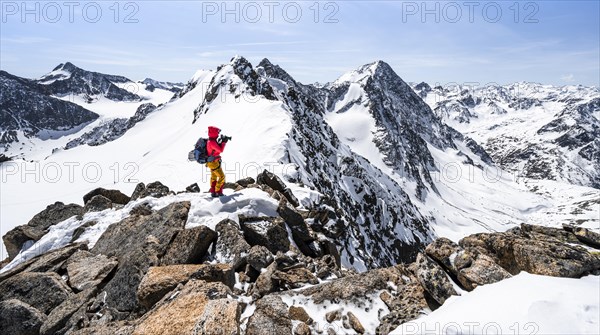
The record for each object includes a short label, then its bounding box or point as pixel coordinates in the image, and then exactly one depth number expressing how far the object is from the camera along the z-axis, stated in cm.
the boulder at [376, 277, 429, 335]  729
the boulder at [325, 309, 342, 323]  774
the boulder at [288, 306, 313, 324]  761
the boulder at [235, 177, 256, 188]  1877
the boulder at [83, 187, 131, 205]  1958
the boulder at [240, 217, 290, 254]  1196
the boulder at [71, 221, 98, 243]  1498
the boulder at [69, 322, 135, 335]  765
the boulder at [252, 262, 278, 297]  897
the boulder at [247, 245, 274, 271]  1028
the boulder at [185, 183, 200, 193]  1822
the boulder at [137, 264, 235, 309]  876
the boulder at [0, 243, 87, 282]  1227
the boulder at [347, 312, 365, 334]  745
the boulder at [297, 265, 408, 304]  830
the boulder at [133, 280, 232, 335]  690
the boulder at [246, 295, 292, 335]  700
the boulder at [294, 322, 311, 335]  718
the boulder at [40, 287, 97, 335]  927
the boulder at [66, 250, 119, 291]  1098
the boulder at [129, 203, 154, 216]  1517
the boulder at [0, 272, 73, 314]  1039
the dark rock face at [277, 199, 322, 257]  1388
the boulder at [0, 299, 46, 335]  936
